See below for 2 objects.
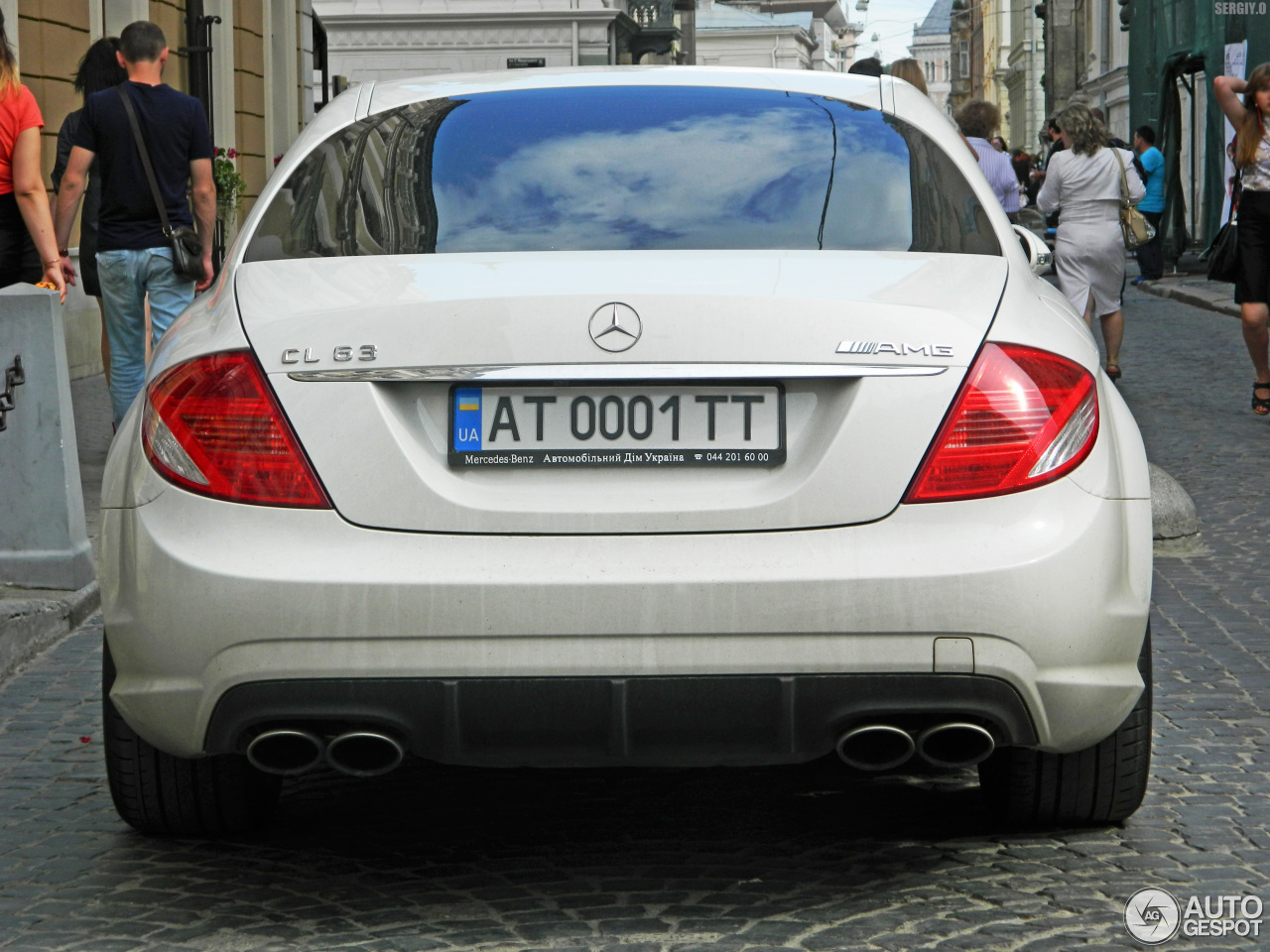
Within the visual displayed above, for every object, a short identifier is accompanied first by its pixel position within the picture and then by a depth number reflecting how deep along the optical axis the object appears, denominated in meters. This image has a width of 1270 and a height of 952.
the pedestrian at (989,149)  13.47
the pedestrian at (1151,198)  22.45
